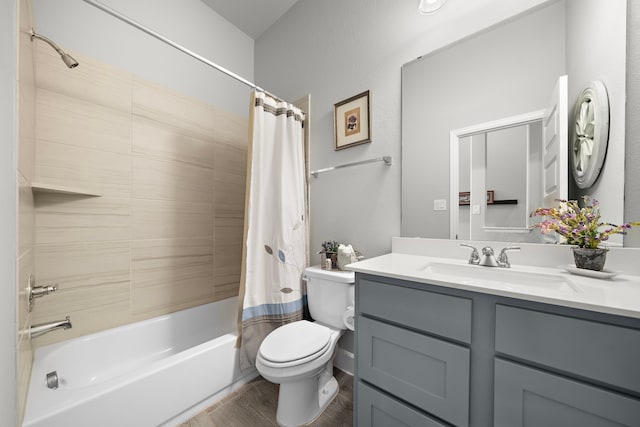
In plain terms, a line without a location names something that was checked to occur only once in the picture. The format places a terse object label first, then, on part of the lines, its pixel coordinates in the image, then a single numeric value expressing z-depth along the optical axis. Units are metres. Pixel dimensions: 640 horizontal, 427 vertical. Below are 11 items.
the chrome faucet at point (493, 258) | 1.03
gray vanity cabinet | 0.58
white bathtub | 0.95
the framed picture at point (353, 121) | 1.58
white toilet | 1.13
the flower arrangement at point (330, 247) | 1.64
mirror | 0.89
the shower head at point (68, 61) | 1.03
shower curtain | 1.52
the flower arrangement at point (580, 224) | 0.85
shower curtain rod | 1.04
